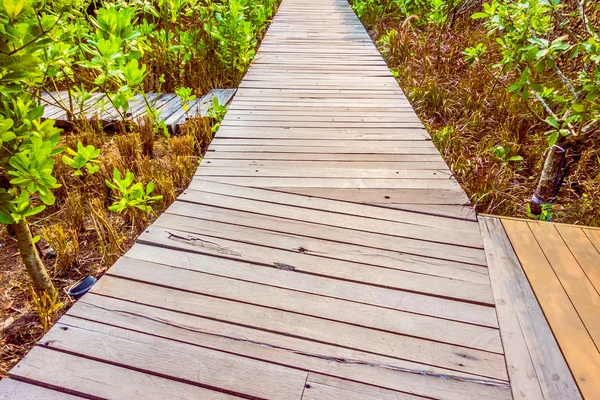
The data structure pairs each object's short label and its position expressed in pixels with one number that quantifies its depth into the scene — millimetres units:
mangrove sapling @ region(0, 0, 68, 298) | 1285
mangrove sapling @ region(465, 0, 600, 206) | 2004
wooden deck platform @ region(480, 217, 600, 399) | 1287
